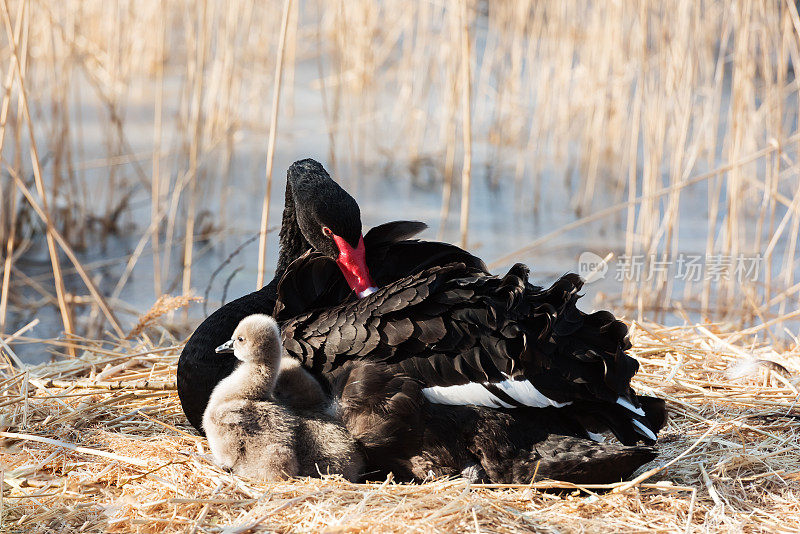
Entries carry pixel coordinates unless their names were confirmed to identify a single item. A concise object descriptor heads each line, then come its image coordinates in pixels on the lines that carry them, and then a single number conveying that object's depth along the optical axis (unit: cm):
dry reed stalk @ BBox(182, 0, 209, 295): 825
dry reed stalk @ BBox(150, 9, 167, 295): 930
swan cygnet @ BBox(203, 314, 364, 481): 464
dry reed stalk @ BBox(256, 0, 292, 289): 658
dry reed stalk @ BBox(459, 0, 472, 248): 708
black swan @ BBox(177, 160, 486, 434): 529
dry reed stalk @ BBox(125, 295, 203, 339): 662
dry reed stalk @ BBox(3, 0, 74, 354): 647
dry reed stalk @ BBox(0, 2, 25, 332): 661
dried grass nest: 420
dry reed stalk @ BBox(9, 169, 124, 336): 688
